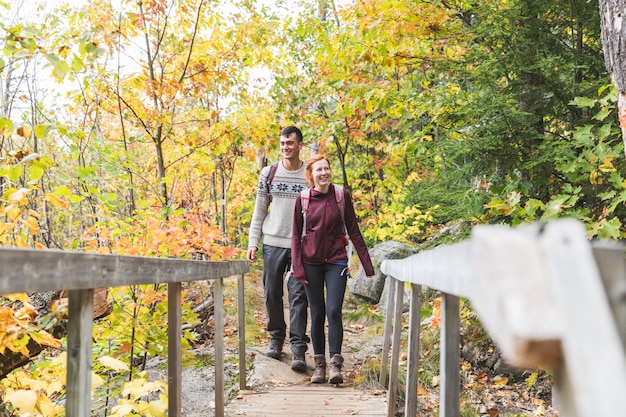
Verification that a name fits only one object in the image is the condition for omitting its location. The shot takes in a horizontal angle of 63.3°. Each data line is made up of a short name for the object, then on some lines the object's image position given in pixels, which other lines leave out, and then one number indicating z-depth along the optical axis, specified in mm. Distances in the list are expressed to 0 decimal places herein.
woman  4574
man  5105
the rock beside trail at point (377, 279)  9734
